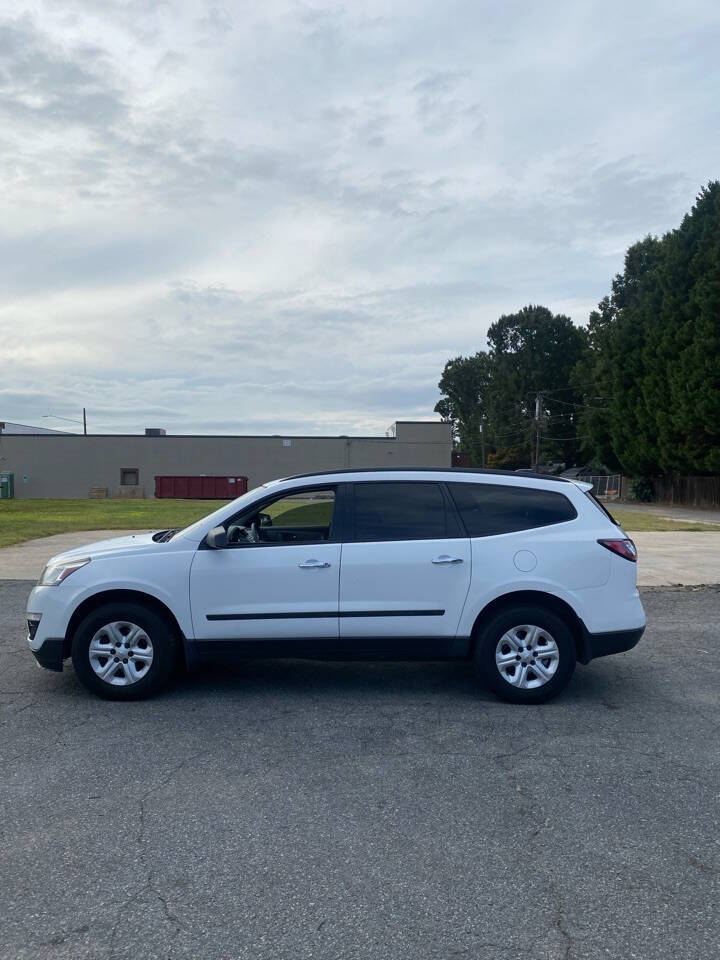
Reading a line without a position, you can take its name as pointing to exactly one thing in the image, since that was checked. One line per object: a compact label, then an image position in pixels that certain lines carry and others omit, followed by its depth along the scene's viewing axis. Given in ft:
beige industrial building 222.28
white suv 20.88
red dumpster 195.21
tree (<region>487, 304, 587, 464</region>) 271.28
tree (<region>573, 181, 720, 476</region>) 137.90
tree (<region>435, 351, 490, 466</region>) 325.62
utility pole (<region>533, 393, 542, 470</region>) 221.05
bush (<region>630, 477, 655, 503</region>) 179.11
